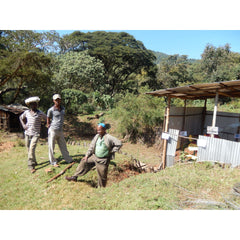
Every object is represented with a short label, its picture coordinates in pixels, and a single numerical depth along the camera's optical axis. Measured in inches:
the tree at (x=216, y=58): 1060.5
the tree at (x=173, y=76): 949.2
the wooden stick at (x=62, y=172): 160.4
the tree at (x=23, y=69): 348.2
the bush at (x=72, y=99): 535.2
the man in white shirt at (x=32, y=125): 170.1
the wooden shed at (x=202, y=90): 199.6
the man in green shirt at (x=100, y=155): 151.9
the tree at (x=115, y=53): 876.0
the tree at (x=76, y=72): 600.7
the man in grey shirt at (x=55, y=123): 170.9
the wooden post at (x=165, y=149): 243.8
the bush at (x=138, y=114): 374.3
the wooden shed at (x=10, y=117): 360.8
